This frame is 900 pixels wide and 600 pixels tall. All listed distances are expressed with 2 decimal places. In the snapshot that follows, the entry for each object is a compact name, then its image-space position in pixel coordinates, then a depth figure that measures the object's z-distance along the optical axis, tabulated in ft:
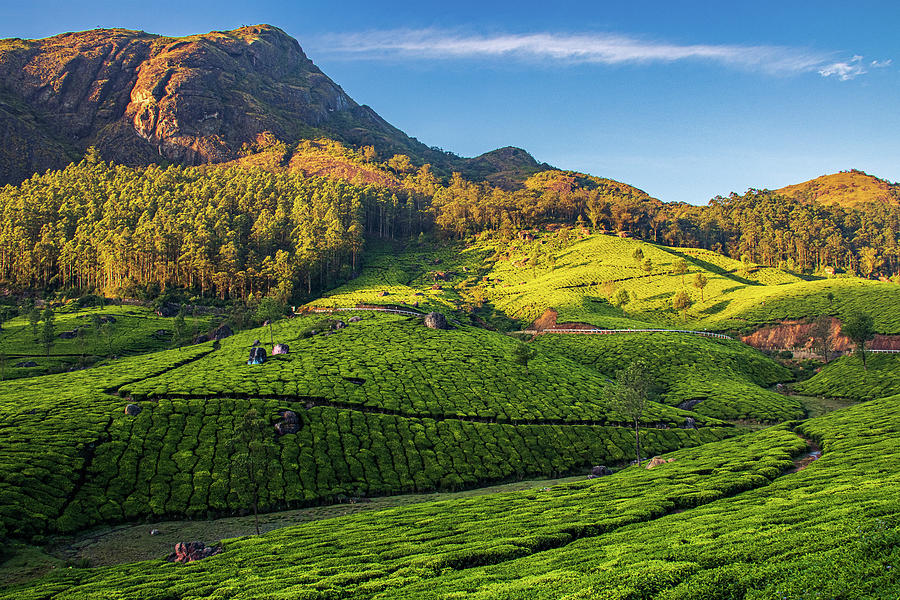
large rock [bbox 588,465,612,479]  211.41
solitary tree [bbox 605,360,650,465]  223.51
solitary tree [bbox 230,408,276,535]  158.92
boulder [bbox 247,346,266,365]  297.33
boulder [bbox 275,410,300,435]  214.07
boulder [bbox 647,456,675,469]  198.07
